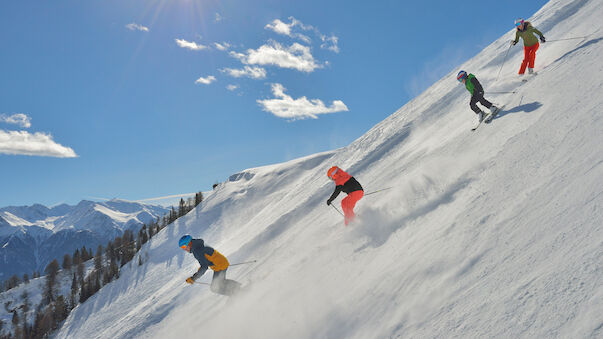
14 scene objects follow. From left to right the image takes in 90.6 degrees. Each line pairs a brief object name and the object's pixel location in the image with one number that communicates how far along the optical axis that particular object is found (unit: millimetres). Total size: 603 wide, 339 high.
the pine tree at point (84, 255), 146500
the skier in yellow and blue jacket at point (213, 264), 10080
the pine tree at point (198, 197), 93625
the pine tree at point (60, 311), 83938
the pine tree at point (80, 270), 119812
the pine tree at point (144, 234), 104412
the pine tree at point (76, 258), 138625
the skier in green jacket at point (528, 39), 13383
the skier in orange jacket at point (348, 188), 10383
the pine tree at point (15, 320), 107562
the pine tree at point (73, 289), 89375
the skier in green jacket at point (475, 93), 12234
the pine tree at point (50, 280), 126688
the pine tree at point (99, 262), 101919
